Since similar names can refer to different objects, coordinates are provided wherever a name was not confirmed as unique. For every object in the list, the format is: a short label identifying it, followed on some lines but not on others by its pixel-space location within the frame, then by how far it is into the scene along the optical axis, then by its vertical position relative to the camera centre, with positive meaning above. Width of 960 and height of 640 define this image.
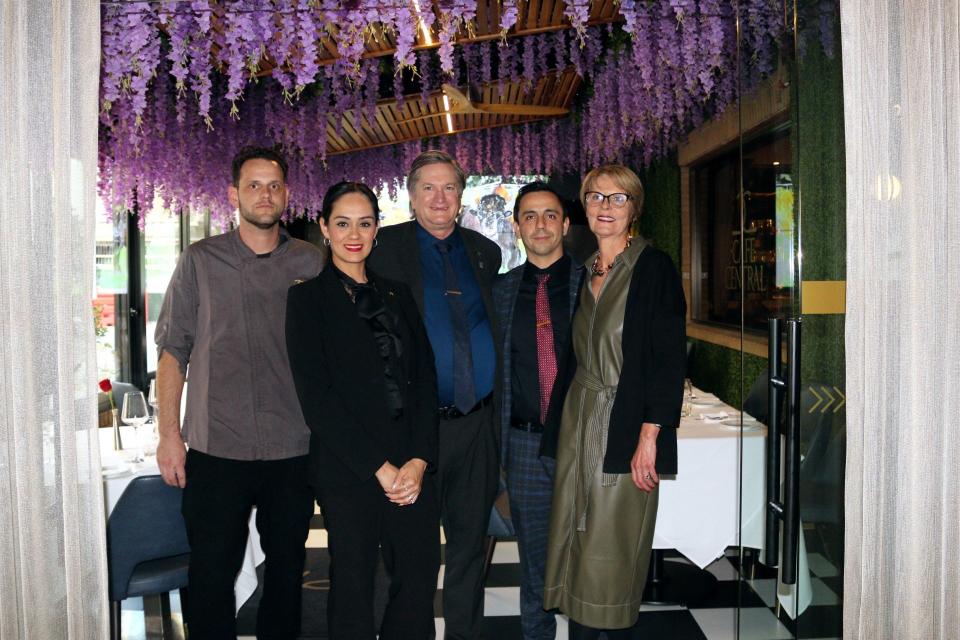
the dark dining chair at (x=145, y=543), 2.24 -0.72
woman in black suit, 2.15 -0.34
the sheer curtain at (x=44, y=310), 1.55 +0.00
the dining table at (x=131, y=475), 2.56 -0.58
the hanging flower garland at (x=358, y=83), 3.54 +1.41
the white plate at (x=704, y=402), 3.86 -0.55
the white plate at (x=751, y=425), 1.93 -0.33
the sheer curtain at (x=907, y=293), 1.56 +0.00
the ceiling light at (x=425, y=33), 3.87 +1.45
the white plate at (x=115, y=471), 2.62 -0.58
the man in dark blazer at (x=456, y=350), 2.40 -0.16
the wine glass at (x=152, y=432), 2.95 -0.52
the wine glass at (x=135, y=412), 2.87 -0.40
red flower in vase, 3.08 -0.32
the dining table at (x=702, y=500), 2.95 -0.79
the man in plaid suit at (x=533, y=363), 2.45 -0.21
